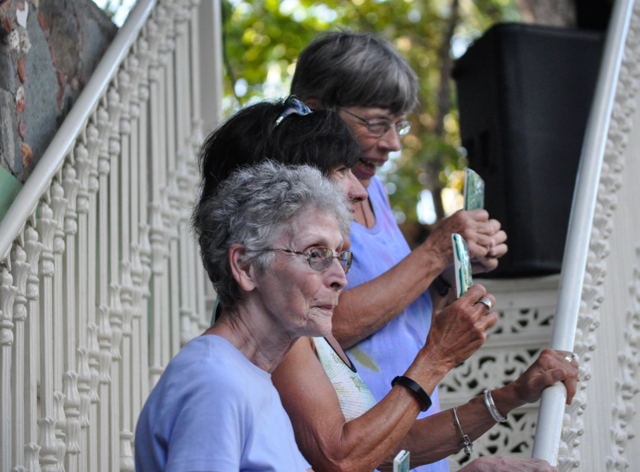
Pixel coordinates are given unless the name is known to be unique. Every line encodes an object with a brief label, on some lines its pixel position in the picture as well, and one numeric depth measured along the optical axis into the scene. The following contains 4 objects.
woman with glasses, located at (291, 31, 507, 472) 4.24
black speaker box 8.20
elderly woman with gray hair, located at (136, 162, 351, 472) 2.85
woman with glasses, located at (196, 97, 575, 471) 3.40
